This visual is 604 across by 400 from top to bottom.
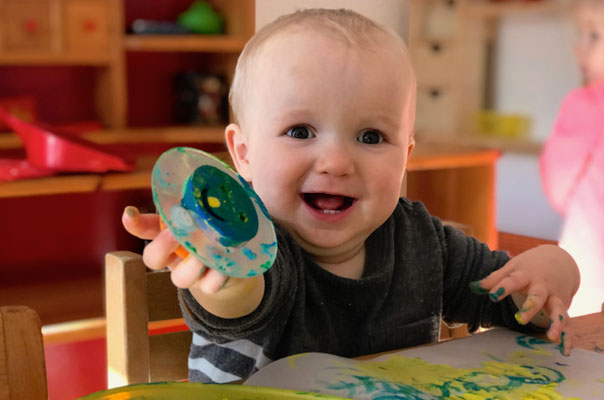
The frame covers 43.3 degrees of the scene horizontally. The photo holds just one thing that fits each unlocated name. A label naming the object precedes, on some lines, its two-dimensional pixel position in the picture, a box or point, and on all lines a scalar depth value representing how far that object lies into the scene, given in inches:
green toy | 112.3
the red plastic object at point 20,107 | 101.5
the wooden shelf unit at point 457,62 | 86.3
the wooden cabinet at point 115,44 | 98.7
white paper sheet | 19.7
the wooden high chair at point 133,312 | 26.5
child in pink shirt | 94.0
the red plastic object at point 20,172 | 74.9
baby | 25.2
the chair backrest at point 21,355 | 16.4
